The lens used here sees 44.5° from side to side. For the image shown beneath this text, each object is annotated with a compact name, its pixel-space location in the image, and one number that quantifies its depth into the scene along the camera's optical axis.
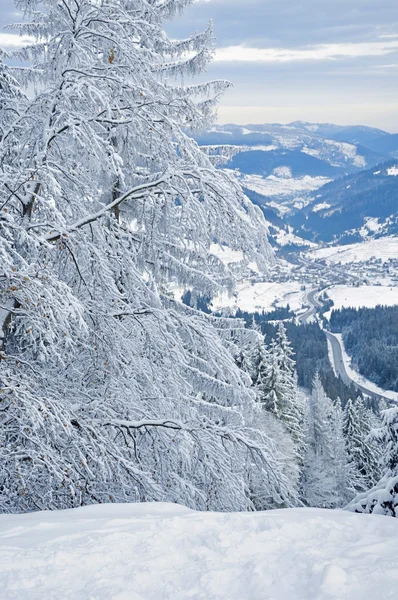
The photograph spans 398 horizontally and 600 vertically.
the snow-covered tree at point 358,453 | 33.75
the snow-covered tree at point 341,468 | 31.66
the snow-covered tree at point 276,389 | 25.70
